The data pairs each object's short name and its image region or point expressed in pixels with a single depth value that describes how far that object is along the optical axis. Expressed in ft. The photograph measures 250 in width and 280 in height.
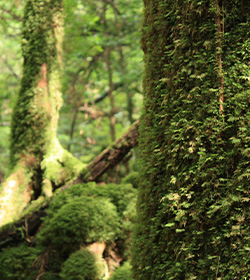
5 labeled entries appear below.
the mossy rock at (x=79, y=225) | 16.15
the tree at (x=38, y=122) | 20.99
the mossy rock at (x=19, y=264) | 16.12
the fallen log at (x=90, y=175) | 18.47
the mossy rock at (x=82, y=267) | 14.80
